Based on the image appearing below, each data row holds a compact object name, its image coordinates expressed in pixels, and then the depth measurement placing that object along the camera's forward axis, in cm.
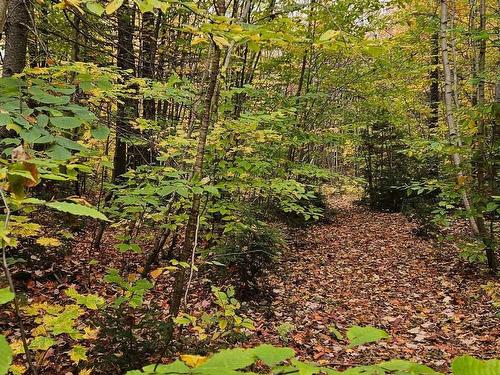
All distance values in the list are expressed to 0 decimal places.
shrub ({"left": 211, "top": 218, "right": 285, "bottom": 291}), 597
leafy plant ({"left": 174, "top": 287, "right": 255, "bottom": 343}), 332
